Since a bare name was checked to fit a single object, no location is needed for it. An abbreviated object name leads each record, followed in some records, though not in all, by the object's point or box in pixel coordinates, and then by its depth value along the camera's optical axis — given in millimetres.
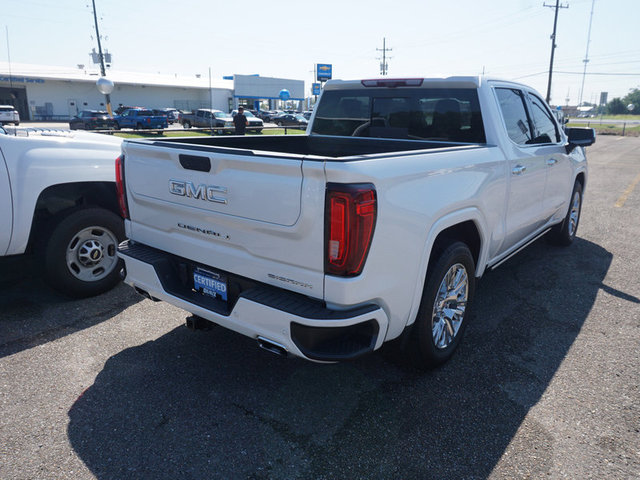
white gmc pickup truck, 2297
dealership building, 46125
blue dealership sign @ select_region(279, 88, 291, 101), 60719
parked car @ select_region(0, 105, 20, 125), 29269
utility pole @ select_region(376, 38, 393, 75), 70188
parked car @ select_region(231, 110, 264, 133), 34038
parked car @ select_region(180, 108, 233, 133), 33125
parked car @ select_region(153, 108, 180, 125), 45088
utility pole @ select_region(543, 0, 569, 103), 48562
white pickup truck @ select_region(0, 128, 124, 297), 3857
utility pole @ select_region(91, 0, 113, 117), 41500
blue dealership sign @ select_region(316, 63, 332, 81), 42812
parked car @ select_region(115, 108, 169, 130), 32719
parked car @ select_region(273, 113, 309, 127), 42603
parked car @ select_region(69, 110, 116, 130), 30922
